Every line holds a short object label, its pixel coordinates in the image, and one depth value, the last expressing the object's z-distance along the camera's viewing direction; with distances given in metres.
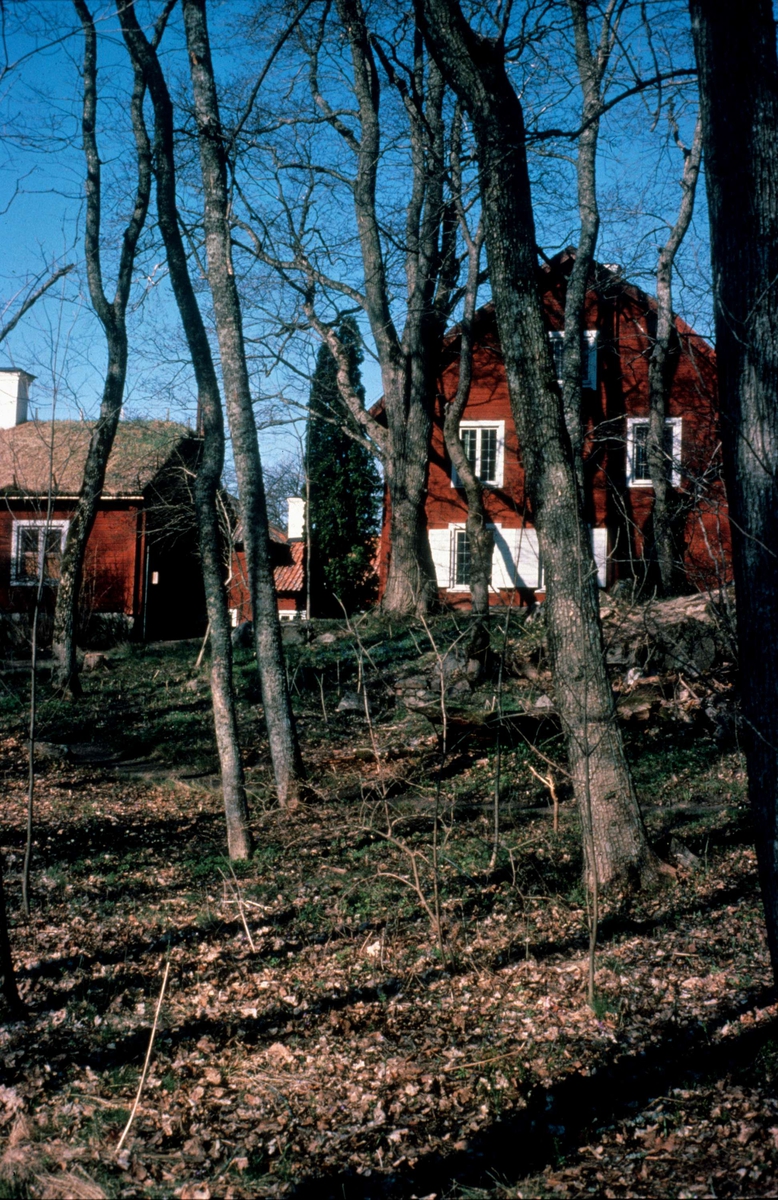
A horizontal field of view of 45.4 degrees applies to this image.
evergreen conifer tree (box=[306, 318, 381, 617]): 28.33
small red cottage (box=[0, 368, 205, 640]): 22.97
